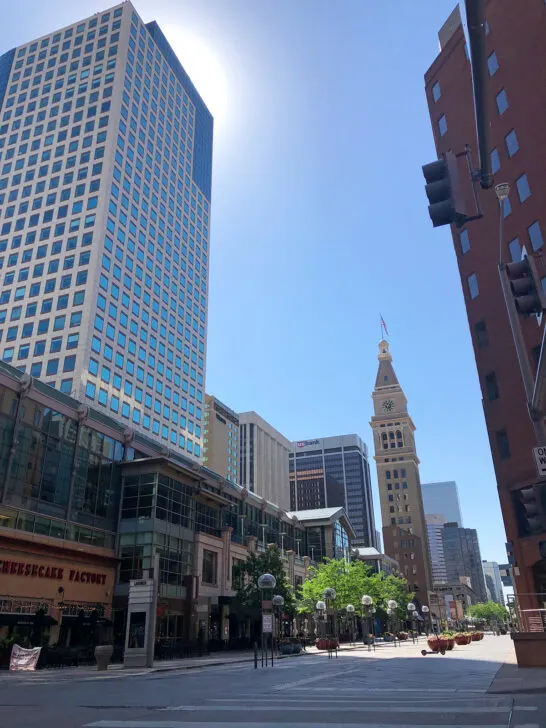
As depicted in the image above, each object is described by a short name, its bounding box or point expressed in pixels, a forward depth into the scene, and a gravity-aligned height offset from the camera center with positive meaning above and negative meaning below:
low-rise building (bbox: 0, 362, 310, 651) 40.78 +7.90
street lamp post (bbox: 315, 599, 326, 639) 72.00 +0.71
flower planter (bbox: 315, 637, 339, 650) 49.66 -1.40
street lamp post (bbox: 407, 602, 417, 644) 76.46 +2.22
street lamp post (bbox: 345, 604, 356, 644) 70.07 -0.03
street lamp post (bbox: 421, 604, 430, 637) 141.00 +1.85
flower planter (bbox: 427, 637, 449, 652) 40.66 -1.17
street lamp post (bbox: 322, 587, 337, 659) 48.63 +1.79
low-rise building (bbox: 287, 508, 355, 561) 90.88 +13.72
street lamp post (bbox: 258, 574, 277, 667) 35.00 +1.18
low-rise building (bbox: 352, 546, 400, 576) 123.47 +13.28
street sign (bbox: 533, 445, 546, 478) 10.37 +2.70
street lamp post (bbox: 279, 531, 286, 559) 80.99 +11.81
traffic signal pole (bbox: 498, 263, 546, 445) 9.71 +4.14
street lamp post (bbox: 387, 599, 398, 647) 92.43 +1.04
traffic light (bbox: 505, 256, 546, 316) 7.88 +4.22
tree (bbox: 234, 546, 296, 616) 53.22 +3.91
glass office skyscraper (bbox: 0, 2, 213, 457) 82.25 +60.94
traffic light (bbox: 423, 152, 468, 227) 7.05 +4.85
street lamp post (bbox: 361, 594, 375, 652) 55.31 +1.88
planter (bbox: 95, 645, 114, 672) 29.69 -1.11
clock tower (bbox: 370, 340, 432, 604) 151.12 +36.61
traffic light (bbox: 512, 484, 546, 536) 8.88 +1.68
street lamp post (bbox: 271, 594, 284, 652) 48.12 +1.64
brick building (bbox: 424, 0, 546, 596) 38.06 +25.58
